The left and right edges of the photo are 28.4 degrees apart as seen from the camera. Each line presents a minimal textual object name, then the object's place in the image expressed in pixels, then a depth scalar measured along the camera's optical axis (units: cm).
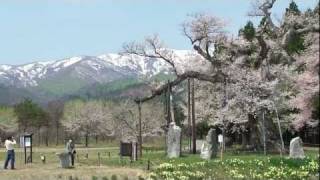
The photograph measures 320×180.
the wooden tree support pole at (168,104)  4562
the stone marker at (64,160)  2919
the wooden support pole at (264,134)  4184
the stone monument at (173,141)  3741
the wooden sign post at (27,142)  3672
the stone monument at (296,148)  3130
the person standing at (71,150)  3092
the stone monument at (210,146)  3519
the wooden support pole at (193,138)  4490
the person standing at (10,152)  2882
